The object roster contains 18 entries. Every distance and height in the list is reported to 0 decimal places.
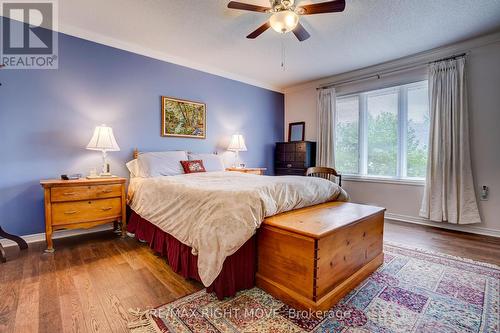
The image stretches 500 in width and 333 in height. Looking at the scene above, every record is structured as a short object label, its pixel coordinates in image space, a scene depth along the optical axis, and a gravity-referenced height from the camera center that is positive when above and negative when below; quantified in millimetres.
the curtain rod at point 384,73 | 3287 +1465
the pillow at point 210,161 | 3666 +10
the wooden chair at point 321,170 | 3373 -116
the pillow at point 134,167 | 3162 -78
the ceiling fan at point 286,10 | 2047 +1325
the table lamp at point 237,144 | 4246 +316
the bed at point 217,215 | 1605 -424
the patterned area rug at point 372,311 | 1396 -956
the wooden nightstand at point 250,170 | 4199 -147
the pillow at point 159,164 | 3119 -35
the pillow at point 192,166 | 3354 -65
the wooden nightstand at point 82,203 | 2451 -466
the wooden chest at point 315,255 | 1497 -643
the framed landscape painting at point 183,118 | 3674 +696
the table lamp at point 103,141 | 2777 +236
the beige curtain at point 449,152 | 3156 +144
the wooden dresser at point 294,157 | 4688 +101
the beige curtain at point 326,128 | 4531 +663
